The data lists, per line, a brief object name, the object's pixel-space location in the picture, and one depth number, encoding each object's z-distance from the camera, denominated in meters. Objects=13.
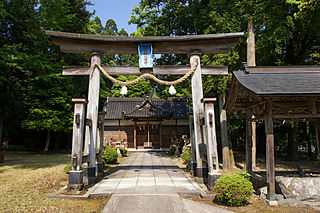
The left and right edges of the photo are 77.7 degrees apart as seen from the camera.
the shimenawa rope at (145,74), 6.82
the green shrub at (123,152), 15.66
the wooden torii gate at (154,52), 6.63
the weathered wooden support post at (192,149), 7.35
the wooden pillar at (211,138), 5.62
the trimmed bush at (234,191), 4.65
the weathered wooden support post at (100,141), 7.48
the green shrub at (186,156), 10.35
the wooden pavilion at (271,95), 5.00
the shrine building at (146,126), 20.91
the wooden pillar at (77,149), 5.44
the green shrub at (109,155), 10.19
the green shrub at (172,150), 16.35
